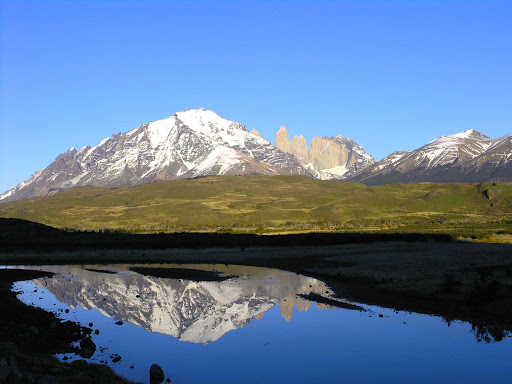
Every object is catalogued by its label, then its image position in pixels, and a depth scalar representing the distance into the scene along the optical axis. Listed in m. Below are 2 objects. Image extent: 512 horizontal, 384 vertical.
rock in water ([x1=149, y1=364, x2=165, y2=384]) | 22.03
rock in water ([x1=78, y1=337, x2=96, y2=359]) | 25.37
